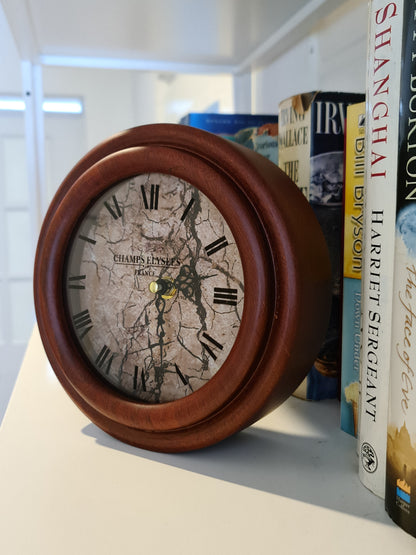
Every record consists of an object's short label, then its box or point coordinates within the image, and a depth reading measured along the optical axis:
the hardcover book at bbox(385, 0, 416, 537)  0.33
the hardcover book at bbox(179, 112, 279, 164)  0.73
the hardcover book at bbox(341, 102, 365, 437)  0.48
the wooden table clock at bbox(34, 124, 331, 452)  0.41
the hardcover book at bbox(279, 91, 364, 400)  0.54
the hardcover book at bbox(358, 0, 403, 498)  0.35
